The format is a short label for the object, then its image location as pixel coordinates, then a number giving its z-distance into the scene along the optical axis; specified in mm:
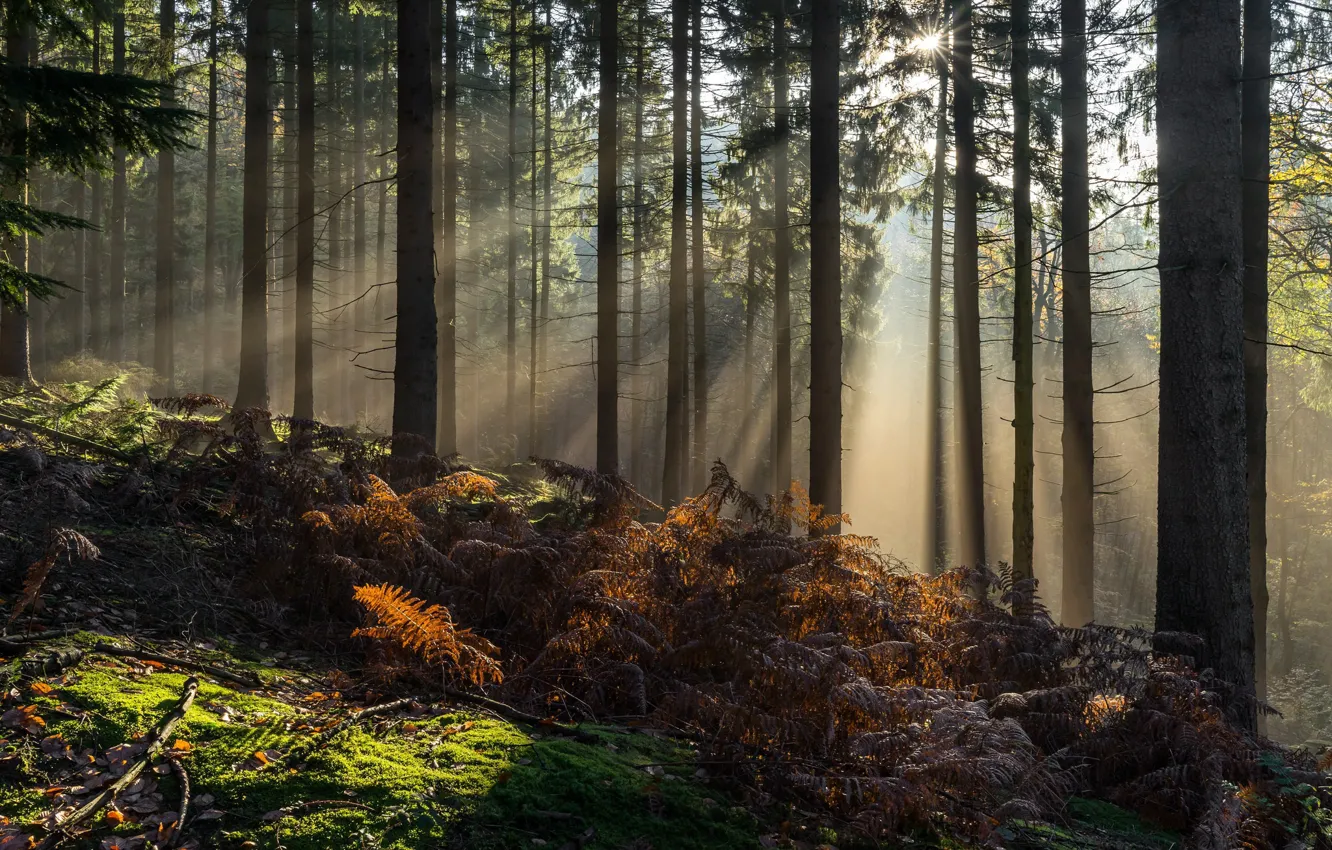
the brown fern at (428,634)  3855
